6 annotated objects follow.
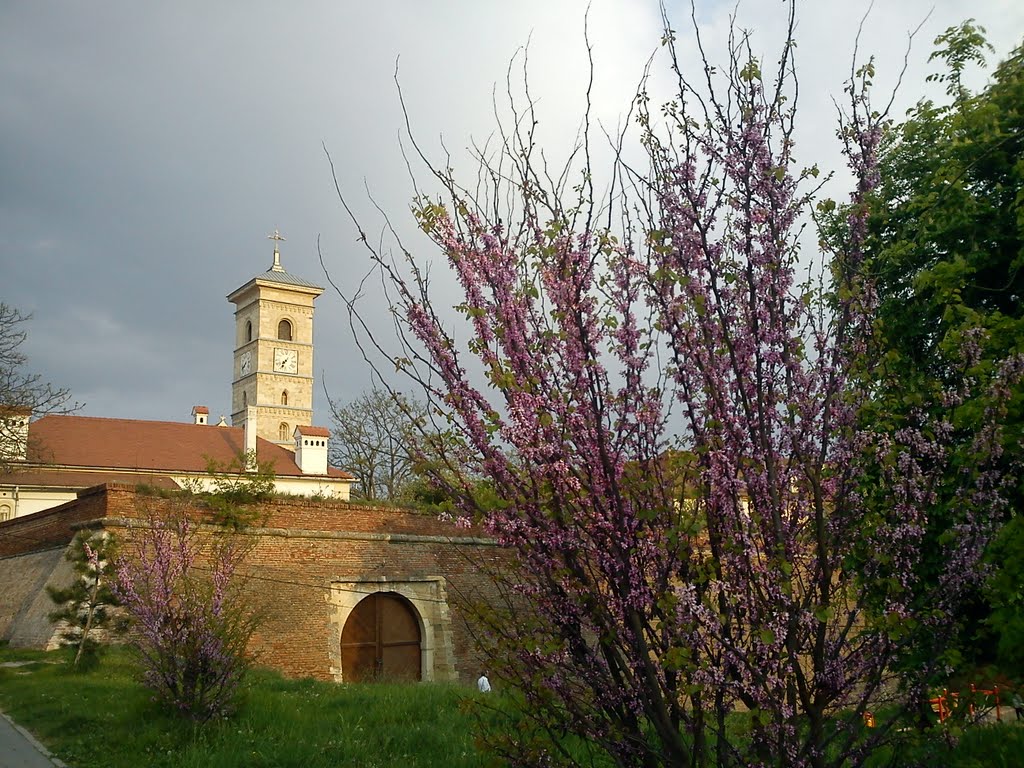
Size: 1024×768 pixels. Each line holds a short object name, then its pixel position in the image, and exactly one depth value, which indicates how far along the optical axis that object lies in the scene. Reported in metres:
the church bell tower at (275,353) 67.75
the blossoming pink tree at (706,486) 3.54
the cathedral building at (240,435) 37.56
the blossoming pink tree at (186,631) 11.23
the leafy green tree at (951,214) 11.55
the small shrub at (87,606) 16.56
